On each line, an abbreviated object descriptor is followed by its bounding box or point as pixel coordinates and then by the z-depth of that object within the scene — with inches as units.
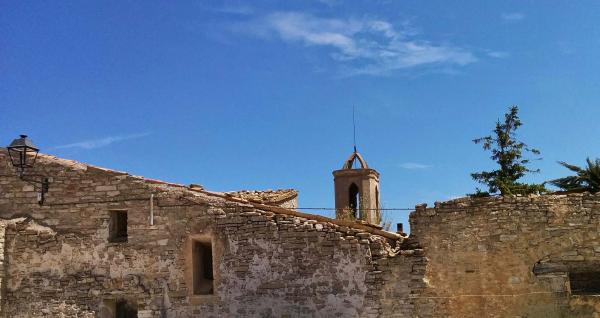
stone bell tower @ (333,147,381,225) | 845.8
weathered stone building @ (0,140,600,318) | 451.5
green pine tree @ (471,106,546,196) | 960.0
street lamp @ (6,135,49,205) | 481.4
